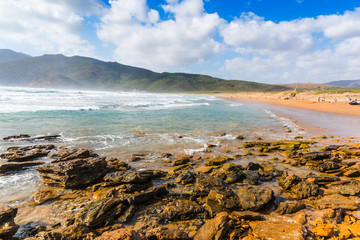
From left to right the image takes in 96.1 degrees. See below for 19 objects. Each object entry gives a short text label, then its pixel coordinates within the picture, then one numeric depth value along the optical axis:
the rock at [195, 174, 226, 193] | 6.34
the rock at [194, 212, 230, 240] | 4.16
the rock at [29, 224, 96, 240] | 3.77
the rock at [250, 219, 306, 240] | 4.11
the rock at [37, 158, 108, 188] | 6.97
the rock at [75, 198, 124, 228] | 4.71
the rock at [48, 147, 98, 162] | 8.95
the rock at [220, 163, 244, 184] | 7.45
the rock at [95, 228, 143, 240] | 3.47
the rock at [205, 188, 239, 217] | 5.28
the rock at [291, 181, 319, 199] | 6.21
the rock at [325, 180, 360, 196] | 6.15
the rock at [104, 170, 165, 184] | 6.91
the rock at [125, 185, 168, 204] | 5.69
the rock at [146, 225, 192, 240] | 4.25
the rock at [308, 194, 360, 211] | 5.46
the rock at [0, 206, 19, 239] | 4.05
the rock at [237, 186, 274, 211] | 5.36
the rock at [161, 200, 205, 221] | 5.07
